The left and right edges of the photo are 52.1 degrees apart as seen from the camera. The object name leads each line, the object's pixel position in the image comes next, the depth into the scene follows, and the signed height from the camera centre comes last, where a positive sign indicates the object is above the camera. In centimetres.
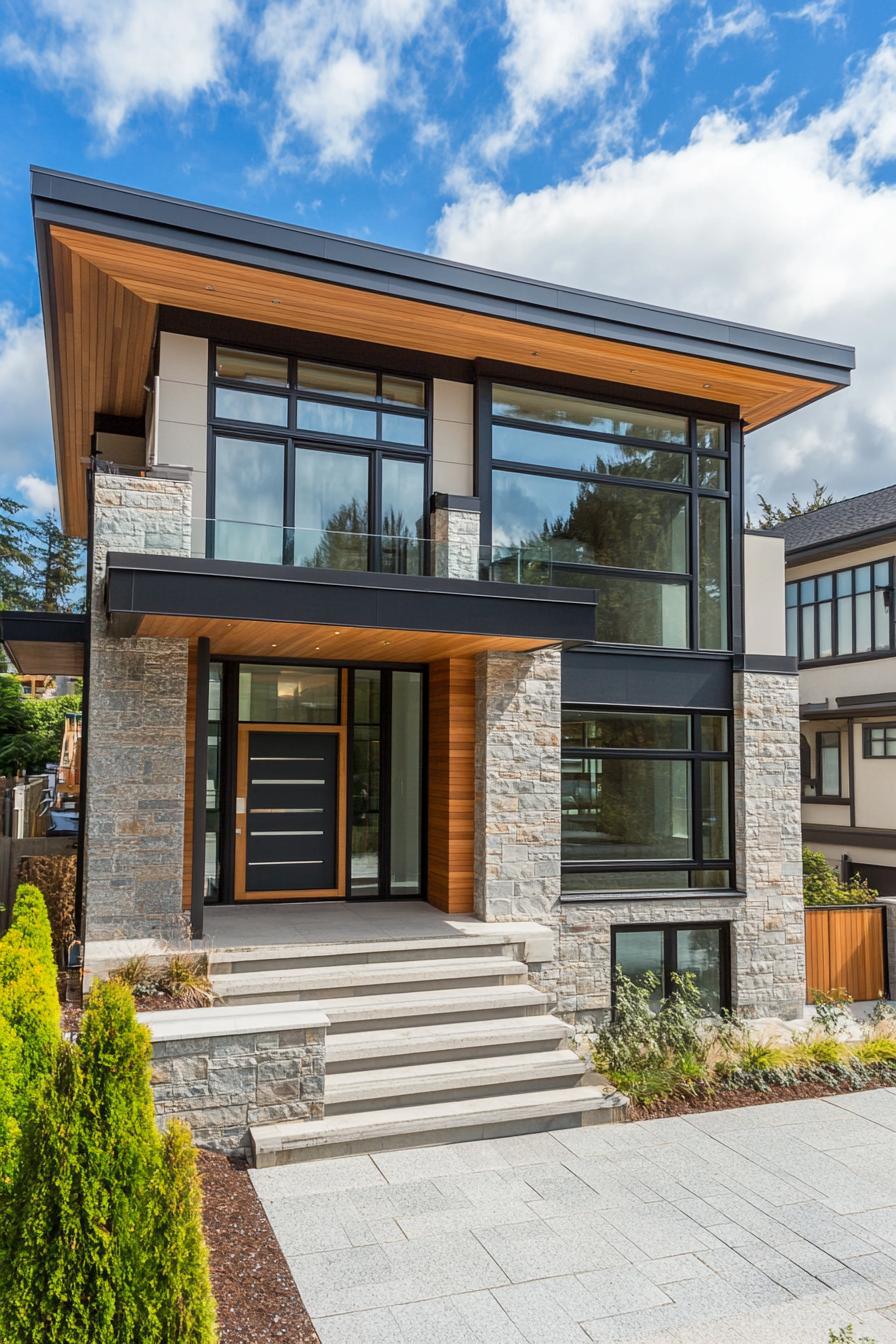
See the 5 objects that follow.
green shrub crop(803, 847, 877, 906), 1219 -204
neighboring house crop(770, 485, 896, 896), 1639 +111
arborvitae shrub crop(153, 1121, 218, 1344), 295 -171
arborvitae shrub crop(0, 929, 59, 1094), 463 -147
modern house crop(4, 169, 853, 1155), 781 +109
